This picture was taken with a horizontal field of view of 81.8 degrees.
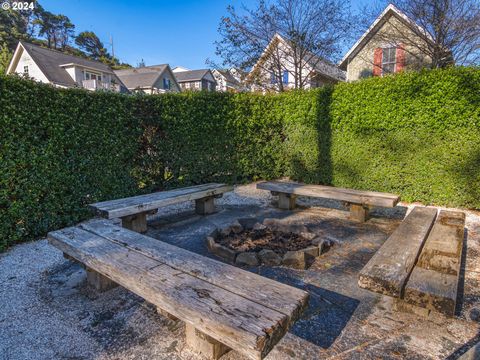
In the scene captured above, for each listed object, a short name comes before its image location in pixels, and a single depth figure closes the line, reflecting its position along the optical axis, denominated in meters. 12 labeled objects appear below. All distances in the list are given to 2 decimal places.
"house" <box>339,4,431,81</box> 9.94
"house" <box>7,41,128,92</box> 21.10
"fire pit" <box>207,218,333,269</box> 3.02
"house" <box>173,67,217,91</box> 34.91
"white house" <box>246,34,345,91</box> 10.96
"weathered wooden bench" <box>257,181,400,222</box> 3.91
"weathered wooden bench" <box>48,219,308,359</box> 1.22
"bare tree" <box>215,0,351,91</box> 10.34
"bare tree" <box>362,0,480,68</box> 8.23
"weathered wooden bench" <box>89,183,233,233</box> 3.36
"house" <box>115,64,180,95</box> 28.58
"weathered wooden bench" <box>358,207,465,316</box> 1.64
